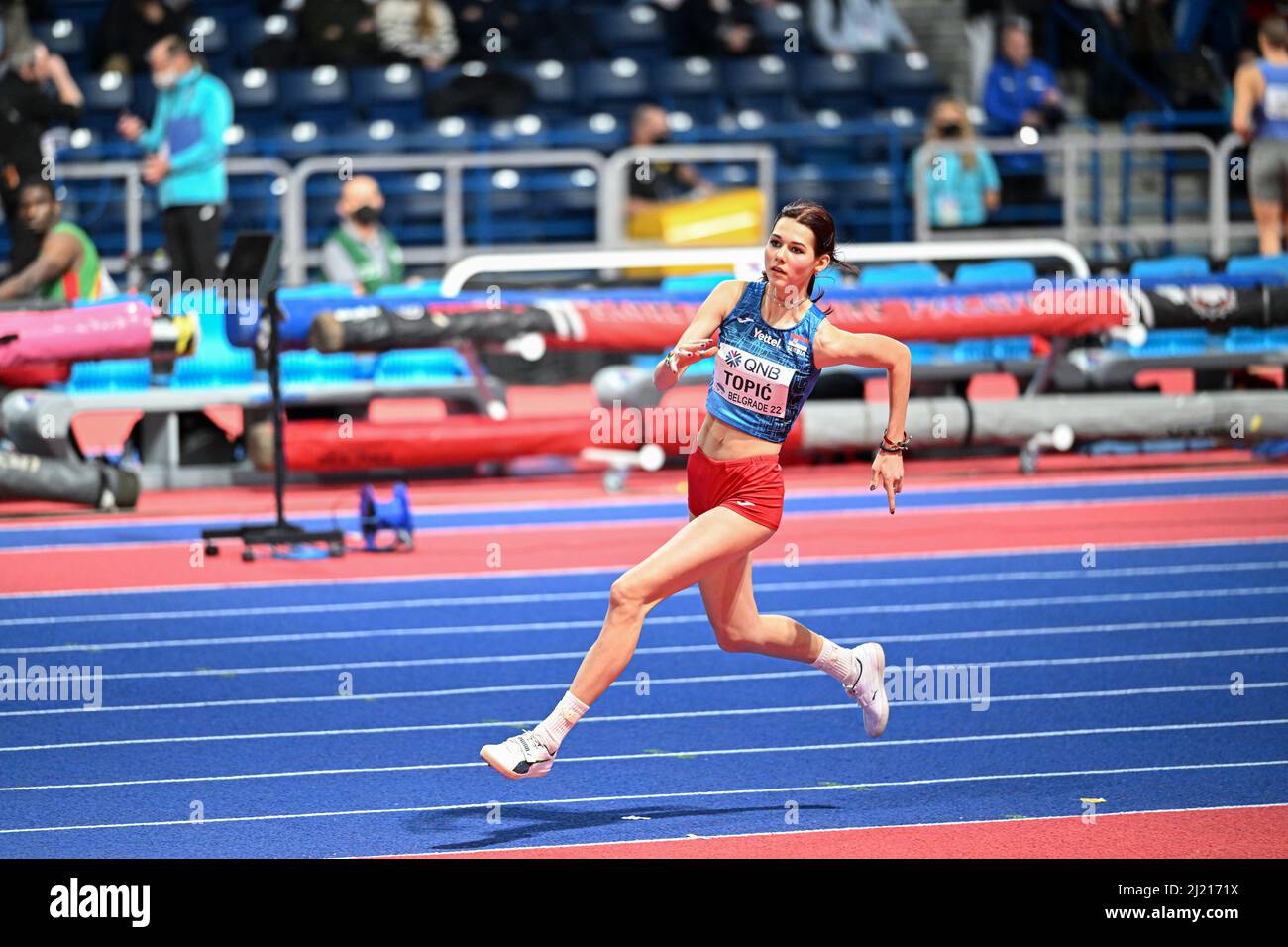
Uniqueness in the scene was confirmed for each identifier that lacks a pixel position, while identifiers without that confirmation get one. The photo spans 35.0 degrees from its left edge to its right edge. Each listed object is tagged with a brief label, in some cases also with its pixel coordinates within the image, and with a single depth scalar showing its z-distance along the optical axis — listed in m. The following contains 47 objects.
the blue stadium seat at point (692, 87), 19.64
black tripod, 10.19
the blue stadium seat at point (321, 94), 19.03
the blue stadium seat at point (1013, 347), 14.76
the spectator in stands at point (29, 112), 15.75
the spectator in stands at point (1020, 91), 18.06
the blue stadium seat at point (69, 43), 19.72
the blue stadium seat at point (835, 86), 20.06
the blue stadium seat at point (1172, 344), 14.77
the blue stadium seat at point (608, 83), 19.34
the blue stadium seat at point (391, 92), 19.03
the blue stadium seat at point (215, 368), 12.99
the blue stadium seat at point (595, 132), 17.92
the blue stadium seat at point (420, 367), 13.62
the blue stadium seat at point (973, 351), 14.58
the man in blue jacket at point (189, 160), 13.73
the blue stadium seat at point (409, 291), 13.13
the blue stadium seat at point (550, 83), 19.20
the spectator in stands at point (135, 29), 18.73
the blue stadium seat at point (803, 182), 18.53
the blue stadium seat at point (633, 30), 20.06
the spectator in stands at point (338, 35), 19.42
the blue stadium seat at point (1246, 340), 14.98
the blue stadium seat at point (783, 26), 20.39
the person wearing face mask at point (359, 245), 14.82
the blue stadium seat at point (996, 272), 15.13
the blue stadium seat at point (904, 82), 20.11
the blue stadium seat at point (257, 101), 19.02
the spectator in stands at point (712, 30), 20.03
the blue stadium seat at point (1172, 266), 15.47
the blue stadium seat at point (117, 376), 13.04
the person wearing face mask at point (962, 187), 17.05
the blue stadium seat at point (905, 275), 15.14
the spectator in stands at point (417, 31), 19.41
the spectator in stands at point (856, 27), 20.61
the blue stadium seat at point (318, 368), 13.34
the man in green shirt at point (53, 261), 13.52
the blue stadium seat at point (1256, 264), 15.51
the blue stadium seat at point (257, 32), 19.75
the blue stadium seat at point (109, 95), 19.00
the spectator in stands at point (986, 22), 20.50
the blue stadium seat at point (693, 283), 14.06
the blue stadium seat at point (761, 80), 19.84
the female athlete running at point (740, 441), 5.61
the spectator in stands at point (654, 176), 16.44
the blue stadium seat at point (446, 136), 17.61
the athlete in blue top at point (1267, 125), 16.02
